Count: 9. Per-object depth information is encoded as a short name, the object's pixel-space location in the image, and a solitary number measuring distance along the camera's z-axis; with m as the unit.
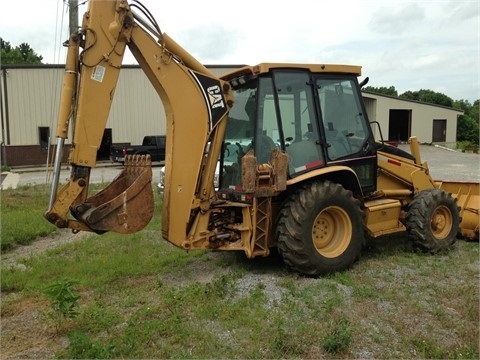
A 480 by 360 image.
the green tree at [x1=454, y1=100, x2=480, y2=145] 52.28
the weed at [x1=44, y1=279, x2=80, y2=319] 4.30
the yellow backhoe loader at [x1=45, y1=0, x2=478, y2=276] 5.13
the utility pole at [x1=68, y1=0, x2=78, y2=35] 12.86
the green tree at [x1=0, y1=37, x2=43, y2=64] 58.03
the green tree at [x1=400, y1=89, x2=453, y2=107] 66.44
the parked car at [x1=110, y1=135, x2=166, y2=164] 25.92
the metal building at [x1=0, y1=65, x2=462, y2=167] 28.30
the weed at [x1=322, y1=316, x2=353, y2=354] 4.07
